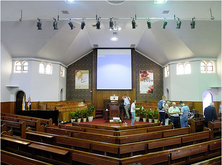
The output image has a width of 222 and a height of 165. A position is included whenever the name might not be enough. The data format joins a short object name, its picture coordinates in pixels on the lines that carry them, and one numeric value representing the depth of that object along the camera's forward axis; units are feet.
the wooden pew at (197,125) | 17.07
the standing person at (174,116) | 17.94
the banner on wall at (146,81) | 43.42
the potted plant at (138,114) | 30.83
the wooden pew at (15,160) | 7.18
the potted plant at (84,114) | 30.07
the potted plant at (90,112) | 30.76
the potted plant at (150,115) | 28.45
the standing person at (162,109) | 20.63
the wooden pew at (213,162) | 7.18
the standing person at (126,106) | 32.96
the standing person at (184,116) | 17.22
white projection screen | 42.29
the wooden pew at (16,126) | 14.22
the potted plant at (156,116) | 27.86
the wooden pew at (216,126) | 14.96
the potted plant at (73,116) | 27.83
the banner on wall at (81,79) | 44.01
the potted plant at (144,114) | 29.68
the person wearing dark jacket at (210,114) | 17.39
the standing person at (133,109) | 22.04
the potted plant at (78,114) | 28.75
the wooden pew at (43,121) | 16.99
